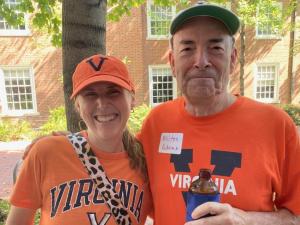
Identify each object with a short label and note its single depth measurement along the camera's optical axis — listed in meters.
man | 1.41
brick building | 10.80
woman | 1.44
